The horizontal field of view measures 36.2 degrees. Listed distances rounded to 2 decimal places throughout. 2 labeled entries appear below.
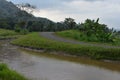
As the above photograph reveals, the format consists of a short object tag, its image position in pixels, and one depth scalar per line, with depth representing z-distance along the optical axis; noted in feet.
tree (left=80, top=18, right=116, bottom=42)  87.30
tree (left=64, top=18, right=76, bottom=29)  169.48
